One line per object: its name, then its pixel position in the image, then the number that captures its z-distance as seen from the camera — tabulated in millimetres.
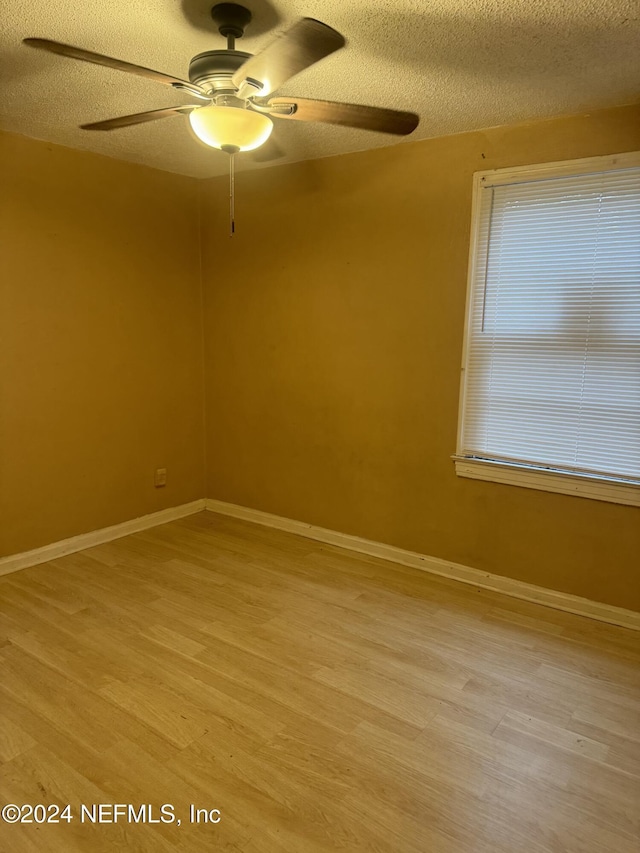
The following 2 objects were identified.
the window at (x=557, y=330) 2564
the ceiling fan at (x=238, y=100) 1561
